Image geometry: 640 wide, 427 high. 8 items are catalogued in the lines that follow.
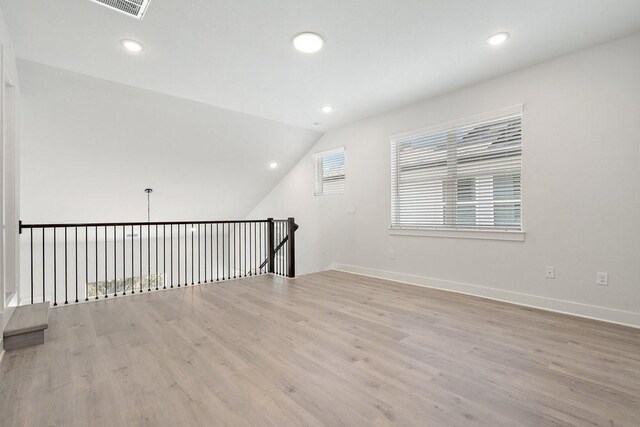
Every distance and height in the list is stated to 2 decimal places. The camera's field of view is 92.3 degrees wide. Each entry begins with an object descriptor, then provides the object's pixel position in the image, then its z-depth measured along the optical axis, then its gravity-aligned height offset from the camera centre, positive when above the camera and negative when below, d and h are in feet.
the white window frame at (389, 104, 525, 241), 11.29 -0.62
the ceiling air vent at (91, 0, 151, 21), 7.33 +5.09
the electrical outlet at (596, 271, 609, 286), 9.48 -2.06
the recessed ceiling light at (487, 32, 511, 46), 8.85 +5.14
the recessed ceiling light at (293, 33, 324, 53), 8.89 +5.14
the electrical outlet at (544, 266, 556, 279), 10.49 -2.04
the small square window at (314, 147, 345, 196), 18.25 +2.63
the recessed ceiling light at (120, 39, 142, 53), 9.11 +5.13
